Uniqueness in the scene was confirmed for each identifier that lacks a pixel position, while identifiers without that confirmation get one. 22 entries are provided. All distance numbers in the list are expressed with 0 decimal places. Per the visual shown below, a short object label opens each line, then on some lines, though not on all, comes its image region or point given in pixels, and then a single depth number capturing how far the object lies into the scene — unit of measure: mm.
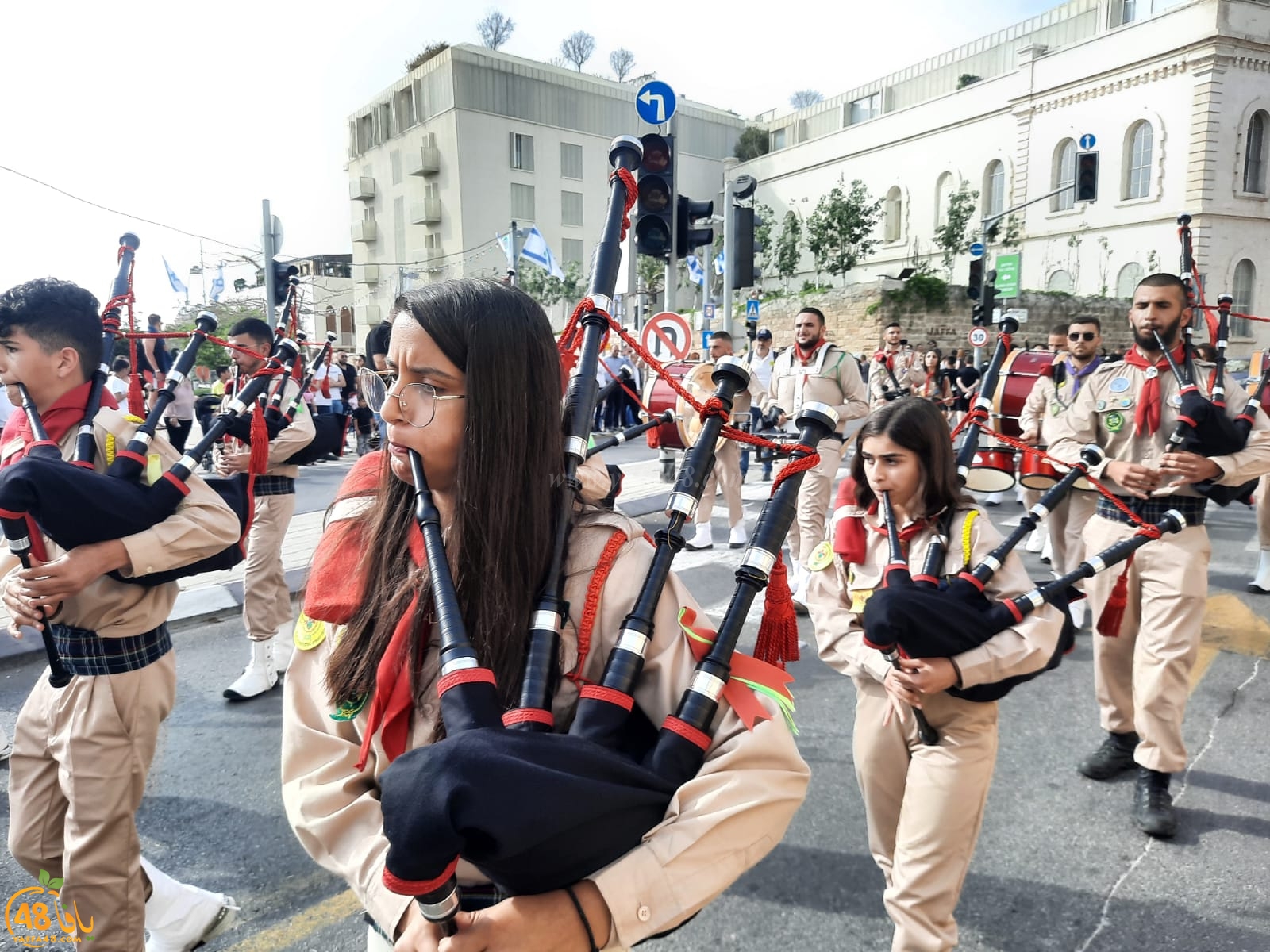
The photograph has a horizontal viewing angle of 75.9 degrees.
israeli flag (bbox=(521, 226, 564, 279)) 18406
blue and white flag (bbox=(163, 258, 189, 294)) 21031
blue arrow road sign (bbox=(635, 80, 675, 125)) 8188
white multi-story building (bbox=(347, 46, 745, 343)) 44344
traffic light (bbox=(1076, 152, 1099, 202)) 16719
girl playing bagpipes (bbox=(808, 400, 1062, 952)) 2301
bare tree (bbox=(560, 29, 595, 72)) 58969
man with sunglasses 5723
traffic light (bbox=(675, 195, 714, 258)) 8469
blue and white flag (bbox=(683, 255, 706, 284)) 23484
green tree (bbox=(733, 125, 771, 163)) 55812
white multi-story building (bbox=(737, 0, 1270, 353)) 30188
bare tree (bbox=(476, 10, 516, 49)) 52812
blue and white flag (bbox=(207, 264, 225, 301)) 24625
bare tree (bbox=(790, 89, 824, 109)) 66875
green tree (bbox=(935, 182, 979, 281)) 37344
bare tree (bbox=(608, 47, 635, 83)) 59406
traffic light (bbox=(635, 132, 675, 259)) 7230
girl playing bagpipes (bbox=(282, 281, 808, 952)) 1327
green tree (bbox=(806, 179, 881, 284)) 39469
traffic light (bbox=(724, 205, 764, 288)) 9680
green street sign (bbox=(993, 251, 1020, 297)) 23219
